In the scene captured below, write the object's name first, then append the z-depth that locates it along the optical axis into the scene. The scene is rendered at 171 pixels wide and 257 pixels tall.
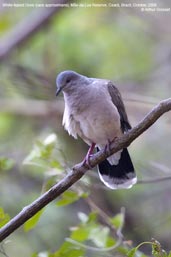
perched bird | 6.42
